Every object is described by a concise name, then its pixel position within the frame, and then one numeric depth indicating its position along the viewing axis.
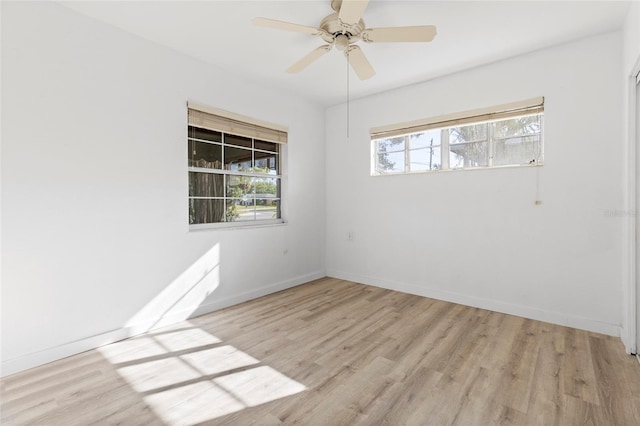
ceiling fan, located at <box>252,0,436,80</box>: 1.96
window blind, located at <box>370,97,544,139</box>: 3.07
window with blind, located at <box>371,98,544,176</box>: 3.14
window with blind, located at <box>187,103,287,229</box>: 3.29
